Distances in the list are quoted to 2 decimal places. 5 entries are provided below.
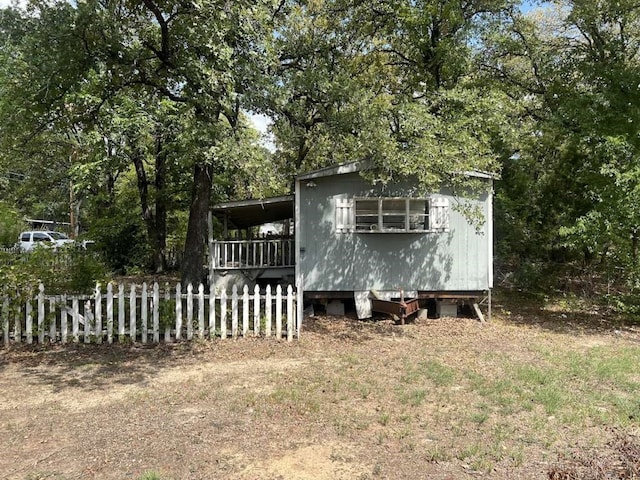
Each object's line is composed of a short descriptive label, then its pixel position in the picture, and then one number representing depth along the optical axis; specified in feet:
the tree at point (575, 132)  31.71
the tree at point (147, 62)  24.47
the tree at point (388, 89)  29.01
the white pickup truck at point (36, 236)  85.90
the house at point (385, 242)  34.19
